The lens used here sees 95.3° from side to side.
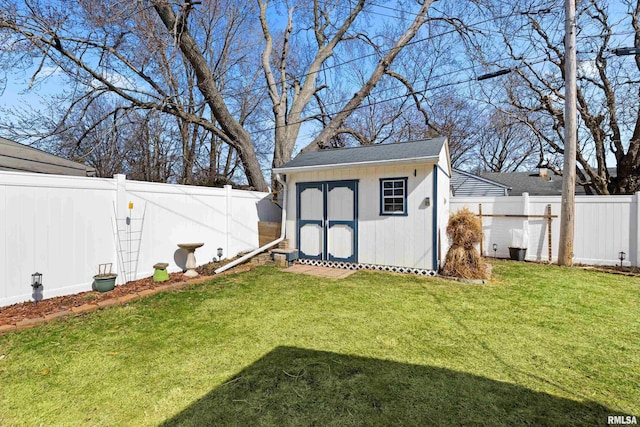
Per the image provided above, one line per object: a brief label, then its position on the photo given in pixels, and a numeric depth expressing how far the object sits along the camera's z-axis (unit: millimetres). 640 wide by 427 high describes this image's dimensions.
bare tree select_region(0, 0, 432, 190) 6598
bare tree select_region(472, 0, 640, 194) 8688
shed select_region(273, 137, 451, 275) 5754
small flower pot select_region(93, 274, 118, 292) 4379
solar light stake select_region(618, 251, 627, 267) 6258
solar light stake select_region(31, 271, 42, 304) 3781
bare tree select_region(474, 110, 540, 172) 19156
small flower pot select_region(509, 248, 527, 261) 7141
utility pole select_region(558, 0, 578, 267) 6445
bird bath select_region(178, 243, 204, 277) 5589
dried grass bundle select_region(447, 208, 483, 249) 5371
